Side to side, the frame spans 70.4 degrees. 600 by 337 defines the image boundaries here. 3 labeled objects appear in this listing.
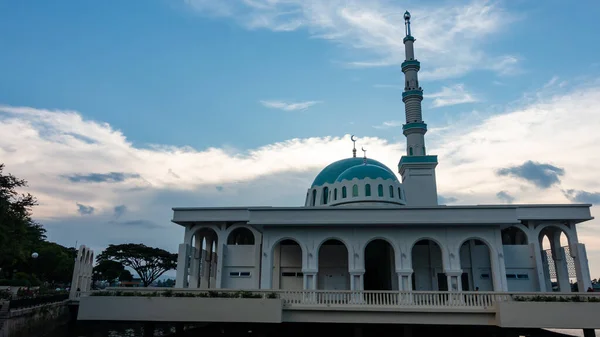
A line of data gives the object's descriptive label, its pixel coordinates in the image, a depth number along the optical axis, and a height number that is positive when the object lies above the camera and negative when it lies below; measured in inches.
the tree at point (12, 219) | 946.1 +132.6
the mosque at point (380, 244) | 910.4 +85.2
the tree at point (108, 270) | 2133.4 +47.7
